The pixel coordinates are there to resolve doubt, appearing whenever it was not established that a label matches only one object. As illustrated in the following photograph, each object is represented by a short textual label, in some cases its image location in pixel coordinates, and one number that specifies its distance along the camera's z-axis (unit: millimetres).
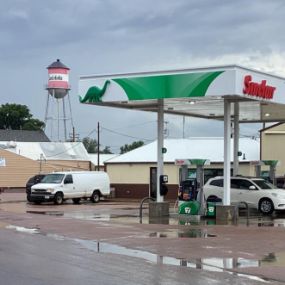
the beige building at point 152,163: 44656
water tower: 81812
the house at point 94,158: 72150
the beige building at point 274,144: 41309
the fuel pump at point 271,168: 29777
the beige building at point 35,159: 61562
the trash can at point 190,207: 24672
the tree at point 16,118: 109250
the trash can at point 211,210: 24328
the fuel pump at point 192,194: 24578
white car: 27016
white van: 37188
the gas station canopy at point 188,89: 22109
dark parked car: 38788
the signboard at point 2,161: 60562
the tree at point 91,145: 134375
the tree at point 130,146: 126500
